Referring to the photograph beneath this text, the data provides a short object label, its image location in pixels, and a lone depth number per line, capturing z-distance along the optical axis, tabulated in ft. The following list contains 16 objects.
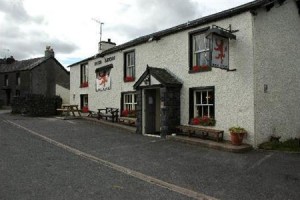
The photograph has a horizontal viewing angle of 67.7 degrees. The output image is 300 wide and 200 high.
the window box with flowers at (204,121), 29.79
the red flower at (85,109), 52.19
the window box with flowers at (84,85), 53.06
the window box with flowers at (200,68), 30.79
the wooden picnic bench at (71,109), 53.54
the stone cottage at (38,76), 96.79
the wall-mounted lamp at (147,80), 34.64
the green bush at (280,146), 25.78
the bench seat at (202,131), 28.27
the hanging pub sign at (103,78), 46.46
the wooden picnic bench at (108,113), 43.36
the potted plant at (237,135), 26.31
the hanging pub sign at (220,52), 26.69
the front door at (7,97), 108.84
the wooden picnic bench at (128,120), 39.75
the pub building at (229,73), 27.13
